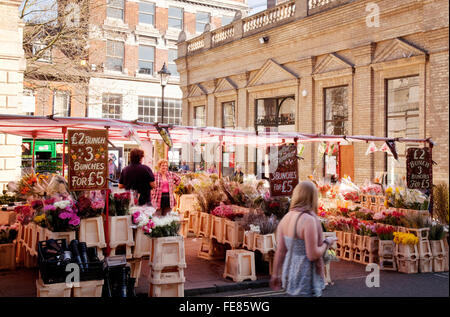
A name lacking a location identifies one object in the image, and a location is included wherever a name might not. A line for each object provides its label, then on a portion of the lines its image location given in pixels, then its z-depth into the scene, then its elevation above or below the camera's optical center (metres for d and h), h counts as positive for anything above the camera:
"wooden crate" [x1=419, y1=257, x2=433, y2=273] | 9.27 -1.94
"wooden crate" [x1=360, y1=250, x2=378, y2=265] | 9.68 -1.88
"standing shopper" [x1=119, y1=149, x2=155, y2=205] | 9.39 -0.24
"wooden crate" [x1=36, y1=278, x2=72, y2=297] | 5.97 -1.61
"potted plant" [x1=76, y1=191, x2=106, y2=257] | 7.55 -0.94
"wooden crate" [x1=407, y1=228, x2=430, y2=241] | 9.40 -1.32
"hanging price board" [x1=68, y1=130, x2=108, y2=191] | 7.63 +0.09
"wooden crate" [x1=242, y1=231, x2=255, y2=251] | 8.75 -1.38
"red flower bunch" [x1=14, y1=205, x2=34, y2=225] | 8.67 -0.94
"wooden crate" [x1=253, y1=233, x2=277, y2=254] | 8.51 -1.40
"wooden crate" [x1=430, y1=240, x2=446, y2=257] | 9.55 -1.64
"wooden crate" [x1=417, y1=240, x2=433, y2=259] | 9.30 -1.64
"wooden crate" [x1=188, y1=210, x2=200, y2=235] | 10.85 -1.37
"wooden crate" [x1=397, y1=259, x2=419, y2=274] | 9.16 -1.95
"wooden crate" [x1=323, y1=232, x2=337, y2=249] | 8.79 -1.27
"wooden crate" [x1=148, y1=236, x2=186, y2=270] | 6.98 -1.31
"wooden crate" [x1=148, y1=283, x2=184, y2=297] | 6.93 -1.86
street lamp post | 19.72 +3.81
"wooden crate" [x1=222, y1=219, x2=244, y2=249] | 9.17 -1.35
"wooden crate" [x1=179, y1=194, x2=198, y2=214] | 13.50 -1.07
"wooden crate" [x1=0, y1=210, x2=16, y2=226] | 10.80 -1.23
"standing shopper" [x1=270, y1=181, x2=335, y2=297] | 4.62 -0.82
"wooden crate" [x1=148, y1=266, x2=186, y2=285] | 6.91 -1.66
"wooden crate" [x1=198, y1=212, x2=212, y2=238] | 10.17 -1.30
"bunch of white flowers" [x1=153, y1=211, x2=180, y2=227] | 7.12 -0.84
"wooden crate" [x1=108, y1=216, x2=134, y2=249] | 7.77 -1.12
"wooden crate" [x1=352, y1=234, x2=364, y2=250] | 9.85 -1.59
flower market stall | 7.00 -1.10
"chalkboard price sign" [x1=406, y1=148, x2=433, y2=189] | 11.32 -0.06
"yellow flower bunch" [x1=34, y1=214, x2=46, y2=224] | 7.87 -0.92
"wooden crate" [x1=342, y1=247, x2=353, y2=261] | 10.13 -1.90
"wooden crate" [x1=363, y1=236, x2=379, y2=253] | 9.68 -1.60
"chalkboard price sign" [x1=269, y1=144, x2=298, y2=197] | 9.30 -0.10
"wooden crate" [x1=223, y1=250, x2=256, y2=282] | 8.25 -1.78
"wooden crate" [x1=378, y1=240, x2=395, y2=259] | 9.52 -1.67
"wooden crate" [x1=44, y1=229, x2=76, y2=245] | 7.29 -1.10
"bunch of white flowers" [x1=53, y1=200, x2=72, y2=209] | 7.34 -0.62
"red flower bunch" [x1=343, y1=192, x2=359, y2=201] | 13.36 -0.83
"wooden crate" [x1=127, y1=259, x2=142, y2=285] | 7.94 -1.74
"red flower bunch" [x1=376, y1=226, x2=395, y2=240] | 9.61 -1.34
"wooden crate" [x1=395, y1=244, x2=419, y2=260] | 9.19 -1.68
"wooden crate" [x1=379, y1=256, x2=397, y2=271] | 9.45 -1.98
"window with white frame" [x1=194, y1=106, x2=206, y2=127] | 27.31 +2.94
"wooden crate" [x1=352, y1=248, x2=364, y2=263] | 9.85 -1.89
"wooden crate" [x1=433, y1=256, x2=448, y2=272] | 9.48 -1.96
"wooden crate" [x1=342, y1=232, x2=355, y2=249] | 10.14 -1.59
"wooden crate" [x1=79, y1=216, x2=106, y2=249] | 7.54 -1.10
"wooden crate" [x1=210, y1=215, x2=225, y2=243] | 9.69 -1.31
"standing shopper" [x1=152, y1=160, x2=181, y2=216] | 10.43 -0.58
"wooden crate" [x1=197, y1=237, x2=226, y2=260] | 10.05 -1.85
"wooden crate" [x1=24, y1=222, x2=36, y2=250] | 8.23 -1.29
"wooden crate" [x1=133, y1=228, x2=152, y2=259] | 7.93 -1.35
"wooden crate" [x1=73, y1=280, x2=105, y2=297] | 6.13 -1.64
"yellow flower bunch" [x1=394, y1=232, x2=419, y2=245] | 9.20 -1.40
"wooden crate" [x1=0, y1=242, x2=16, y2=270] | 8.73 -1.72
